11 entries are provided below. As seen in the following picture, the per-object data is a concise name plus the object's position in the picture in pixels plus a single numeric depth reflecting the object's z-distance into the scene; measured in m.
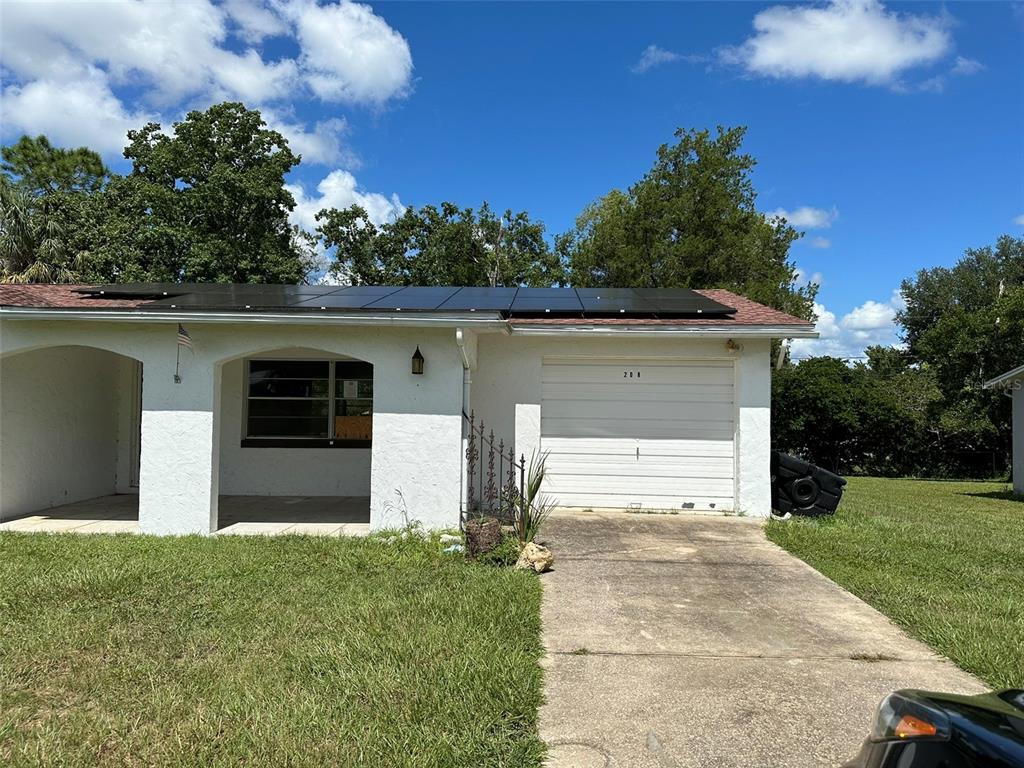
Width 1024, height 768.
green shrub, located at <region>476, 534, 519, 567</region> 6.29
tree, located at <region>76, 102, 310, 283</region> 23.48
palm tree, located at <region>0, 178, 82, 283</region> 18.30
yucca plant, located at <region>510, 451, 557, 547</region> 6.73
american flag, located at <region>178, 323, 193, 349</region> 7.57
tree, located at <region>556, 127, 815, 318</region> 23.64
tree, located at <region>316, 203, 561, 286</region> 27.94
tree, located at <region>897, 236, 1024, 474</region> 24.48
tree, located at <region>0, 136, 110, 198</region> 28.50
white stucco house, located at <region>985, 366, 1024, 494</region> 16.28
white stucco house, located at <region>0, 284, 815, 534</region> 7.70
